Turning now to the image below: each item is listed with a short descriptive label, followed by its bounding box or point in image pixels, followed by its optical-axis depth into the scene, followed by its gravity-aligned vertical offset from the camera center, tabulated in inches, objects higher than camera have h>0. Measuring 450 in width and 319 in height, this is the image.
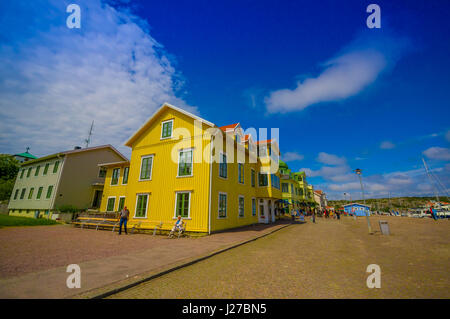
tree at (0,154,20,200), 1411.7 +282.9
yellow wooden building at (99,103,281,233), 565.0 +118.6
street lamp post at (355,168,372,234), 697.6 +150.8
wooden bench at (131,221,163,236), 572.3 -40.6
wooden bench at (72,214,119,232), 642.7 -33.2
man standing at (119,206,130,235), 563.5 -12.8
